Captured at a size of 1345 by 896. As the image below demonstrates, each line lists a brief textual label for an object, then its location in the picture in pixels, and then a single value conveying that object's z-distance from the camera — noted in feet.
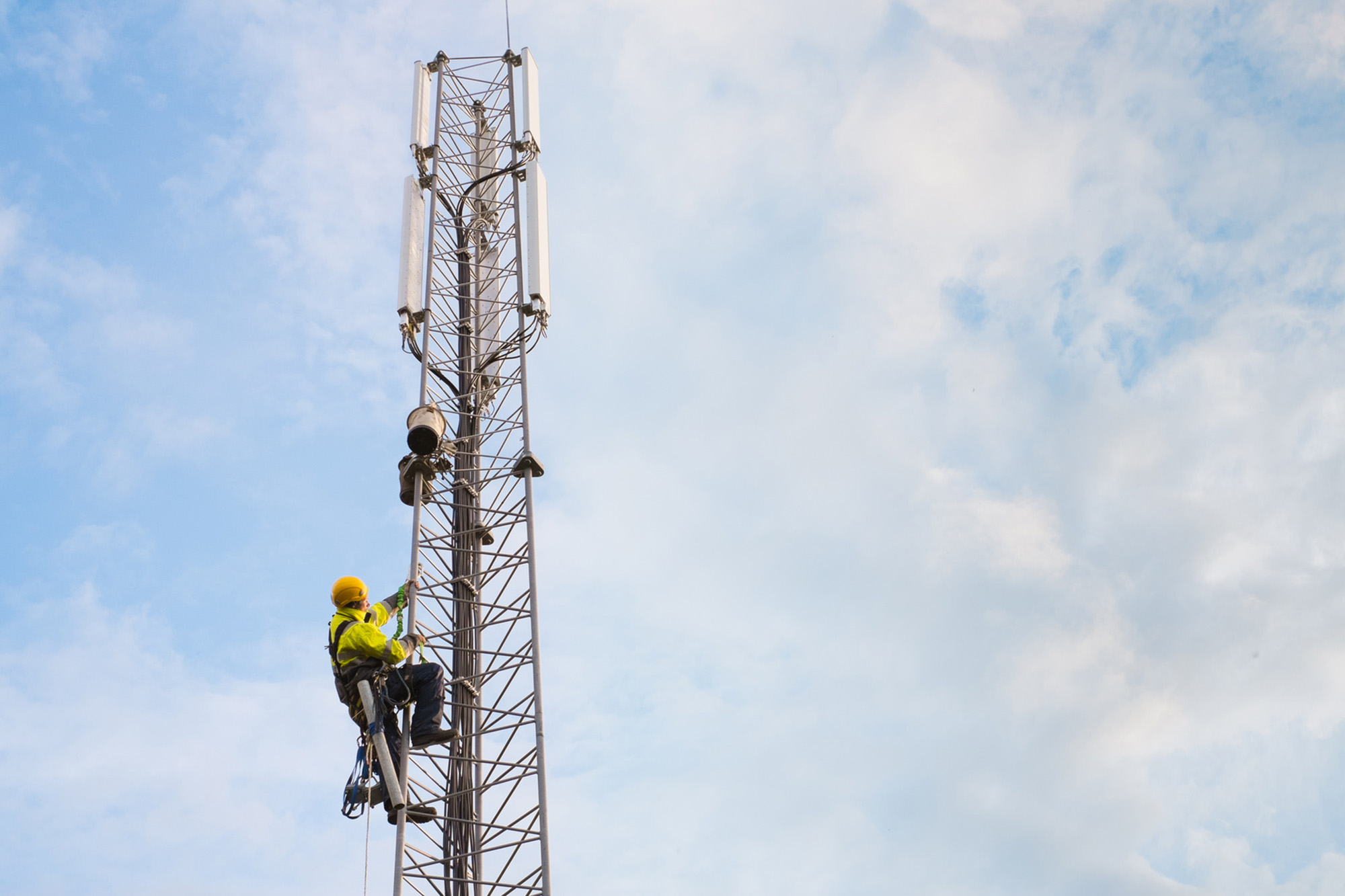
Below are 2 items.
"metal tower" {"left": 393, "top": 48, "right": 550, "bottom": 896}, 68.44
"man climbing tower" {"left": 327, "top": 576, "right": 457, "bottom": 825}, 61.72
